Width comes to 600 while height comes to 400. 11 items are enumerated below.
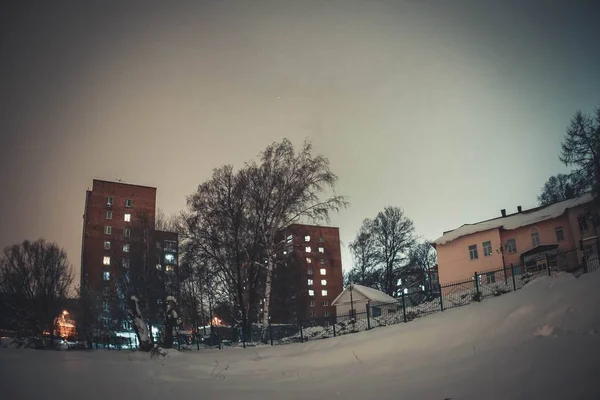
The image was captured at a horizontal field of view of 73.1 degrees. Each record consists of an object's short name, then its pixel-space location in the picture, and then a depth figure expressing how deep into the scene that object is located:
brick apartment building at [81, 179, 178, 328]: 61.19
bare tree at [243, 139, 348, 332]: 26.61
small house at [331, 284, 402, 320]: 40.28
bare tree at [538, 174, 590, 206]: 42.75
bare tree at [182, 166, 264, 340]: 27.73
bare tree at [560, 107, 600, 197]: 26.69
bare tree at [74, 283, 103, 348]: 35.23
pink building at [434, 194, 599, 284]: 30.22
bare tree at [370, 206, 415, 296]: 48.50
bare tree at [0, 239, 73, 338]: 35.00
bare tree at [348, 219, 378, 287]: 49.48
